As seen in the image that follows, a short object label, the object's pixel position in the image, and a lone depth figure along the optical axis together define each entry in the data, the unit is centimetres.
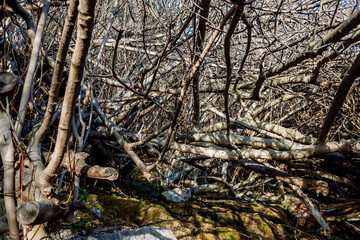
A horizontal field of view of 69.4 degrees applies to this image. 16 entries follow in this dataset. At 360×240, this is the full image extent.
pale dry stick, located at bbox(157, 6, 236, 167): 214
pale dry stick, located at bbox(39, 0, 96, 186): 114
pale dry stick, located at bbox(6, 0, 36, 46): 252
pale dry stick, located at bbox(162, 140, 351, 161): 270
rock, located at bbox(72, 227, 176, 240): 254
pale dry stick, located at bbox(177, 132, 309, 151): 318
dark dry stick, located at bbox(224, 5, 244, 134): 178
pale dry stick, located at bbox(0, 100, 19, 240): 187
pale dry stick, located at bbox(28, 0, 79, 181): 128
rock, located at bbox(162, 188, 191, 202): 465
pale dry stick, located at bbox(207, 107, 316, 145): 317
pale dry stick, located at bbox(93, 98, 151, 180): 257
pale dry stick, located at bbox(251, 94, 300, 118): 399
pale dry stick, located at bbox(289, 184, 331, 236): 412
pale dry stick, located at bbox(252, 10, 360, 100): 190
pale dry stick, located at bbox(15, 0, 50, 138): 196
